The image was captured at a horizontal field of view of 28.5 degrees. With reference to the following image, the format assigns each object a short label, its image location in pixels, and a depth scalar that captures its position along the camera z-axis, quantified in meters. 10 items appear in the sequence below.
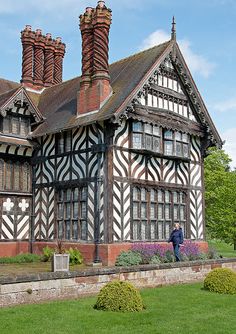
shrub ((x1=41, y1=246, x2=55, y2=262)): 19.60
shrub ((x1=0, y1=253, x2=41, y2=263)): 19.12
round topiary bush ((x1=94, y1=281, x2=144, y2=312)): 12.16
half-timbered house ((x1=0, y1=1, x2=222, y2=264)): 18.94
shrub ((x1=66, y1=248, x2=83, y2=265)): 18.50
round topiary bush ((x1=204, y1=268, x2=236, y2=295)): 15.64
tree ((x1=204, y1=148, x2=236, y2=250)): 34.19
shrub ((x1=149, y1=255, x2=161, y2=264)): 18.27
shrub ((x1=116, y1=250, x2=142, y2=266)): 17.61
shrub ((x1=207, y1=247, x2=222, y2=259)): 21.50
